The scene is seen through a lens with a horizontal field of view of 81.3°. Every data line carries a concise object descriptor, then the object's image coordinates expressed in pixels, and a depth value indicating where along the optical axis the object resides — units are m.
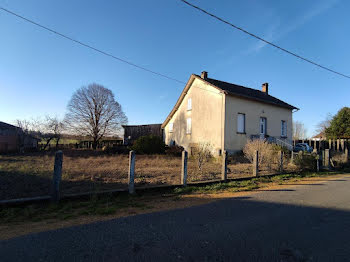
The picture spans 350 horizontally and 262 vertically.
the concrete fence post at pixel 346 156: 14.65
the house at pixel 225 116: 17.11
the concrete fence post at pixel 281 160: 10.73
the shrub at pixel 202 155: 10.19
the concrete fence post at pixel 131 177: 5.88
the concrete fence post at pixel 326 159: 13.29
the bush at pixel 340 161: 14.19
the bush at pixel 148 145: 18.97
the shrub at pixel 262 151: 11.12
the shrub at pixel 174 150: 19.73
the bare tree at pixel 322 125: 41.86
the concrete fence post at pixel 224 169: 8.04
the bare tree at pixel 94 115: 30.64
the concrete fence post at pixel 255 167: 9.27
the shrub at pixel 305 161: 11.71
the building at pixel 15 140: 21.19
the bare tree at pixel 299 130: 56.58
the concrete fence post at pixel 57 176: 4.91
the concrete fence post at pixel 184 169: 7.04
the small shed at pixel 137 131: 32.16
